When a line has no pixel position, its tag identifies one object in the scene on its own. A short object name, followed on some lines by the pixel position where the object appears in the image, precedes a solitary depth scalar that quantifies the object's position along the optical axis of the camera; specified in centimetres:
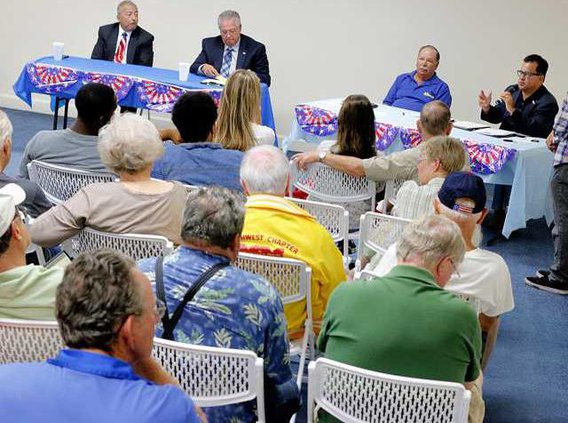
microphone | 613
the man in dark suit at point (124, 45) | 712
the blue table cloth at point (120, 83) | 616
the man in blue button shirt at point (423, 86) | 642
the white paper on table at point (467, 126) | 581
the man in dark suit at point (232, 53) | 684
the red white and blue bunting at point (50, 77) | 632
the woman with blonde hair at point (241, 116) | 422
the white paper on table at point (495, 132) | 565
